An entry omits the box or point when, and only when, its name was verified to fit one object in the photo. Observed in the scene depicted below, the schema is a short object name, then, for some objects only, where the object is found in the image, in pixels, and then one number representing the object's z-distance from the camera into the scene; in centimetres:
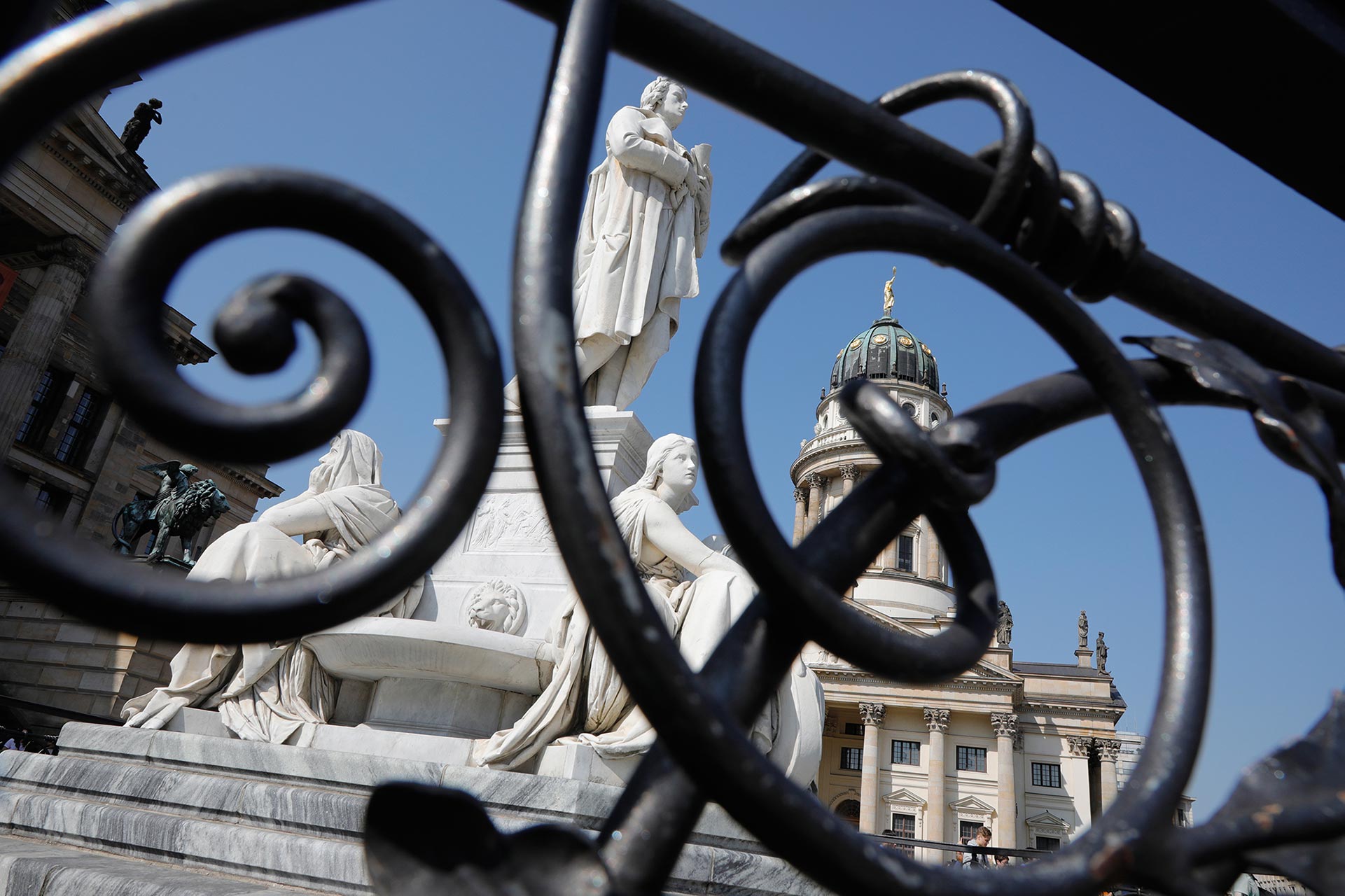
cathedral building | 4581
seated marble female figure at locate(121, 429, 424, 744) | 365
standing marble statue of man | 496
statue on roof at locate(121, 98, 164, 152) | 2792
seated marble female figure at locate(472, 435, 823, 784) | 334
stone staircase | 247
